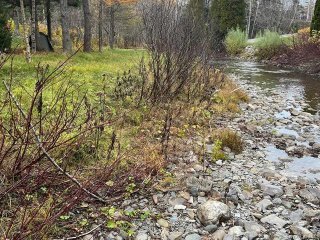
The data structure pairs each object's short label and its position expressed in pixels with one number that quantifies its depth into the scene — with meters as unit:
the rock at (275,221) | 3.41
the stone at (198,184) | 3.95
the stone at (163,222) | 3.30
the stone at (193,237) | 3.14
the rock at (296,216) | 3.53
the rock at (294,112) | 8.16
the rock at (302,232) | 3.22
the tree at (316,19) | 19.22
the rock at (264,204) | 3.73
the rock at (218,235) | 3.17
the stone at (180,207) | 3.63
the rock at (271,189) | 4.08
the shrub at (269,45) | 22.11
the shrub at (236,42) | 27.30
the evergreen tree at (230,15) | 31.61
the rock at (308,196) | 3.97
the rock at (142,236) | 3.08
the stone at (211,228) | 3.28
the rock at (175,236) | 3.13
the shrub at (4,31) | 11.48
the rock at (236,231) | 3.21
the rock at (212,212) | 3.36
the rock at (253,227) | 3.29
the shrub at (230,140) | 5.50
